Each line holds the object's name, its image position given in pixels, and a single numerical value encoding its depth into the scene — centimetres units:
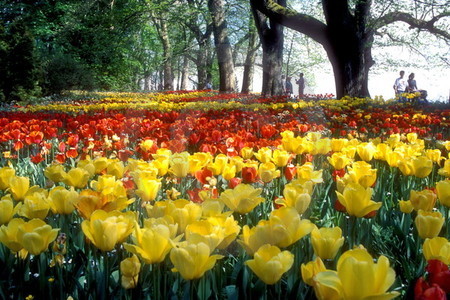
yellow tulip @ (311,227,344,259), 133
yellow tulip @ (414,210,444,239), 151
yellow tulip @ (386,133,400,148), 337
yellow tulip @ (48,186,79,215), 168
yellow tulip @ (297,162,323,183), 215
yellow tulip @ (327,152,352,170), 258
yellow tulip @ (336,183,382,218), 162
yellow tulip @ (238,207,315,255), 129
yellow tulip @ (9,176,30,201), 192
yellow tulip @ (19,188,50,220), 161
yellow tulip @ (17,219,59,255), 133
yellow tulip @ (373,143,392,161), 287
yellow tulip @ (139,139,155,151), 318
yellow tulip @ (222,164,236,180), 233
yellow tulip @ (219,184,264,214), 171
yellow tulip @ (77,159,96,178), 227
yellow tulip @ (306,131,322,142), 342
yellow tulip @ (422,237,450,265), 123
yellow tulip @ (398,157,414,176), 245
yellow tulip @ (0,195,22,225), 157
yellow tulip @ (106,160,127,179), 232
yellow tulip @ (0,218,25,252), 138
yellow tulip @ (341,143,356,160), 285
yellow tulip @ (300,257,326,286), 110
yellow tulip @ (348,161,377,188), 201
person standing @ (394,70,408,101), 1710
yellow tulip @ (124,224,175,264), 123
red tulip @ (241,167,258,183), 229
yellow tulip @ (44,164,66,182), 221
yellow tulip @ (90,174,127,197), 181
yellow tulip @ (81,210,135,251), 132
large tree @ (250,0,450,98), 1309
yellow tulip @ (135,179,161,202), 188
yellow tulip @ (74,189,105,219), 155
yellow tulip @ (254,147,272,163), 267
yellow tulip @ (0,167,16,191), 207
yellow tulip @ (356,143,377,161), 293
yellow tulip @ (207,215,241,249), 135
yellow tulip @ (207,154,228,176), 237
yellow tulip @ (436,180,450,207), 187
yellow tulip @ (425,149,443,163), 287
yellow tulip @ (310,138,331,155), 314
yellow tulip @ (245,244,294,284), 115
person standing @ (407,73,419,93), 1781
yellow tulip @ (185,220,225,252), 126
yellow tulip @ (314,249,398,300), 96
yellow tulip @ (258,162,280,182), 225
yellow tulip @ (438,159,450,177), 237
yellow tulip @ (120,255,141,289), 124
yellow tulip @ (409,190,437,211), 178
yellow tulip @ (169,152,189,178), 233
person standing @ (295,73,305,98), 2507
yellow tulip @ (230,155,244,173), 248
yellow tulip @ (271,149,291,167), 263
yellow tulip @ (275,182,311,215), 166
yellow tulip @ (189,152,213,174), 241
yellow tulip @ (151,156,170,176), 235
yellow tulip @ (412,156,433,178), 238
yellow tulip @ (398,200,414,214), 187
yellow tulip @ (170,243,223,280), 115
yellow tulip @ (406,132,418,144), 385
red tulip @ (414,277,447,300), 87
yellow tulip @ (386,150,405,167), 265
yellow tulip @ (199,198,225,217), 154
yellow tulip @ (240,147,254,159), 297
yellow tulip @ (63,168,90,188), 212
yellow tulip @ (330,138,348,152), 320
